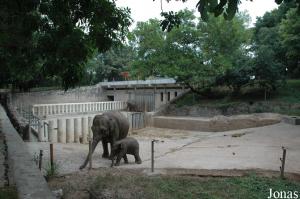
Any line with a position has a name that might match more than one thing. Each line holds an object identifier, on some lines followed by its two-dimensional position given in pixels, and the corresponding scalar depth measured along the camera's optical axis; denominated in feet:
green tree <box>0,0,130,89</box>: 17.63
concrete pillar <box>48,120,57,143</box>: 54.03
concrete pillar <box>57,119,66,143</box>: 58.59
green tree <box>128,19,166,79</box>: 85.30
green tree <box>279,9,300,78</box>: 73.20
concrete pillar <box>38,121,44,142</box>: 50.35
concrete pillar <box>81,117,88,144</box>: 65.72
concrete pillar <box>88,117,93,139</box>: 67.03
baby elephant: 34.32
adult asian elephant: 36.24
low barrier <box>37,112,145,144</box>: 54.08
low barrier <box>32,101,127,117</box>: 78.10
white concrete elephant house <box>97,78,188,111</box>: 98.68
